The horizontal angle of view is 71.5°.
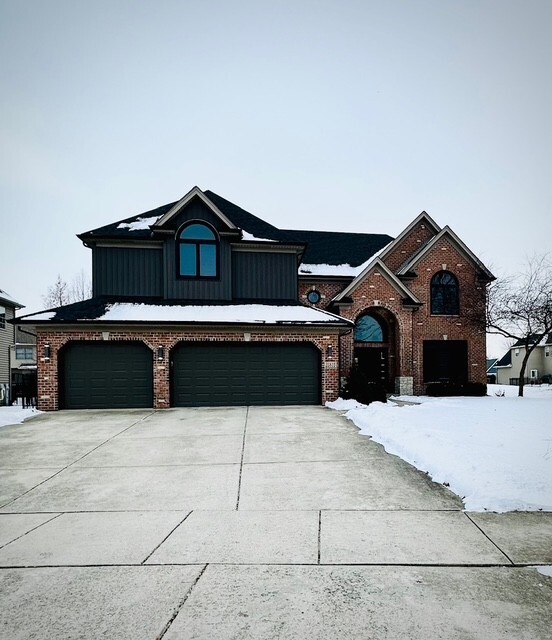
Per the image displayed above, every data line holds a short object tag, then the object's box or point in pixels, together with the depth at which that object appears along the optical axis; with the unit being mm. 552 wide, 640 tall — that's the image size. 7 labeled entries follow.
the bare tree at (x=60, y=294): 41281
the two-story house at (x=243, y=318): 14484
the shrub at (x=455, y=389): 20219
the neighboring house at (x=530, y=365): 43000
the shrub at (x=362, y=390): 14969
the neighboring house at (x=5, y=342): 25422
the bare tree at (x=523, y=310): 20266
